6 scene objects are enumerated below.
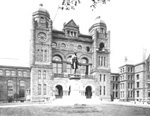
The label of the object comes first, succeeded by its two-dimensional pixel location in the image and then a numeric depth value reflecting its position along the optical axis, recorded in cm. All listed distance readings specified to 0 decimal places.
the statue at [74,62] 2398
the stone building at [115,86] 6391
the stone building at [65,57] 4144
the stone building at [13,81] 4684
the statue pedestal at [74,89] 2218
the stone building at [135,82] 5562
